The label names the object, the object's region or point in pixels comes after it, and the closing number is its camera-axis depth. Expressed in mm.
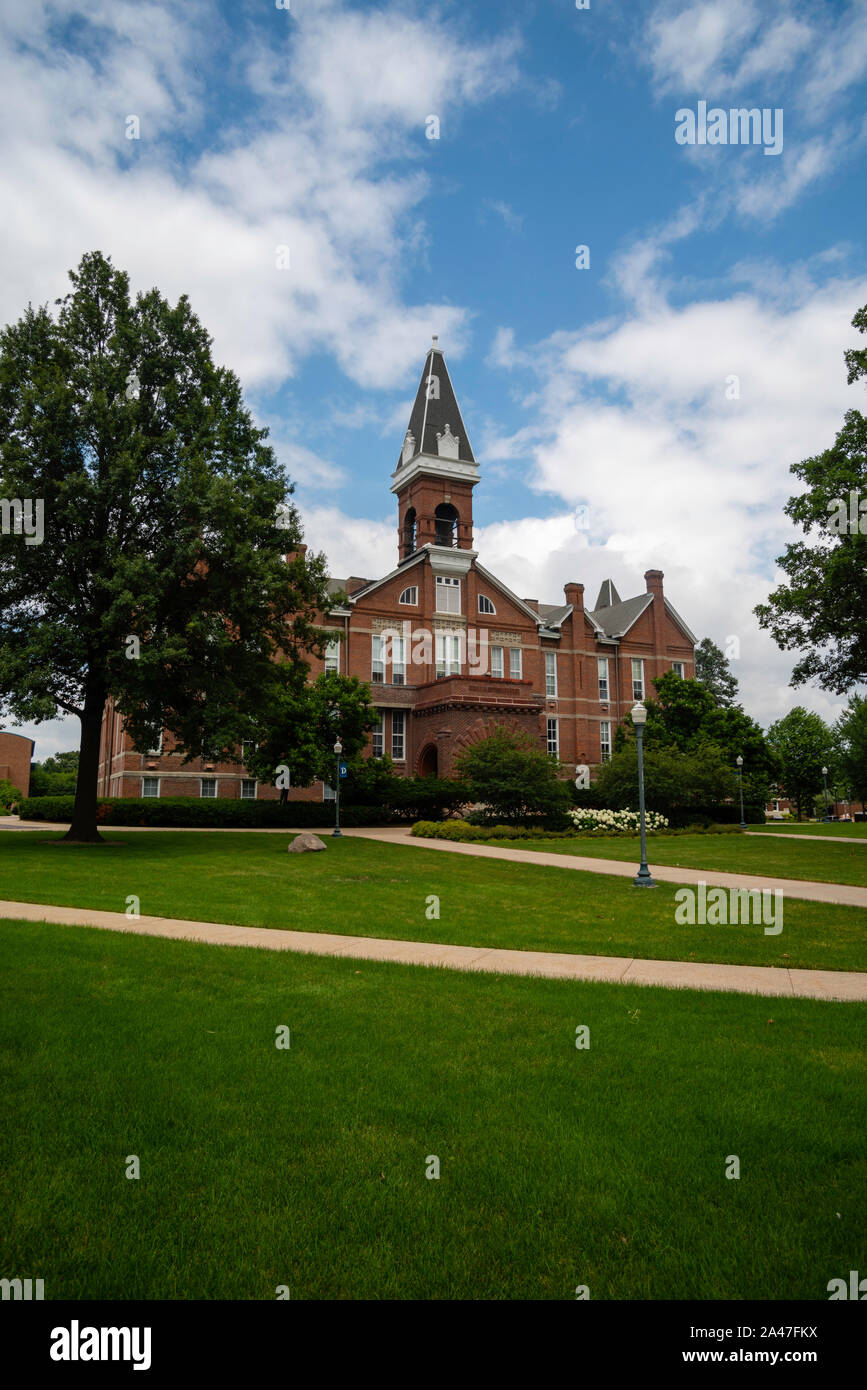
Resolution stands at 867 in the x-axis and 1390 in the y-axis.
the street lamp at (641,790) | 17109
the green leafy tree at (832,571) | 25312
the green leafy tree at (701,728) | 51875
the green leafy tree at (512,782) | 34562
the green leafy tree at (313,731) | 38000
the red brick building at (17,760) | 65250
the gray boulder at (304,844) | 23562
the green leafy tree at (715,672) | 88331
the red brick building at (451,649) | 46500
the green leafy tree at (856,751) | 50469
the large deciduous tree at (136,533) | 22672
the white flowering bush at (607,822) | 35188
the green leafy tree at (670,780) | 39438
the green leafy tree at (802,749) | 75688
